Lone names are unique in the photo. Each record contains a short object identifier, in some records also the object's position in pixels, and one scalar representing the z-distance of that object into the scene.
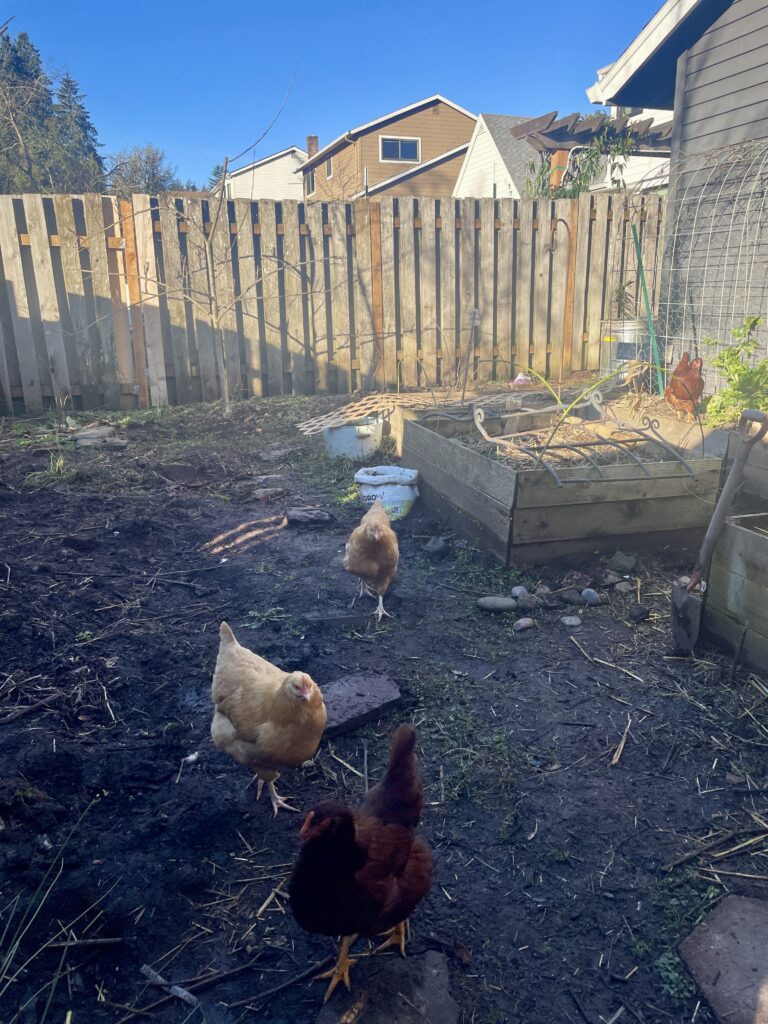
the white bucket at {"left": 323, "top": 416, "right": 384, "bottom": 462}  6.86
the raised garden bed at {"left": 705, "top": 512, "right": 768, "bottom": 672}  3.09
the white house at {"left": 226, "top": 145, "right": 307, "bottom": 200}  41.16
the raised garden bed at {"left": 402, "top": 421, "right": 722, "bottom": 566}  4.24
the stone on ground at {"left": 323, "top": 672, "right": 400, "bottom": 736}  3.03
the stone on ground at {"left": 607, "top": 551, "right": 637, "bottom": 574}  4.36
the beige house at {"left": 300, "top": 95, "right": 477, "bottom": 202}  30.70
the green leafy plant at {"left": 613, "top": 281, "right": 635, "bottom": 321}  9.43
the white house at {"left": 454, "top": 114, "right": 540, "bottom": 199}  24.75
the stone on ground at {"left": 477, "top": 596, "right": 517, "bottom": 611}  4.03
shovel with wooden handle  2.98
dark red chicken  1.82
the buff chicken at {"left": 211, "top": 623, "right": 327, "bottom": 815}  2.50
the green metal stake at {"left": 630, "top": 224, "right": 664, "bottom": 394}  7.14
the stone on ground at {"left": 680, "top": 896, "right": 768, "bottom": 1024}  1.85
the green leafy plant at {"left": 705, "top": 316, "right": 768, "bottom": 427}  5.03
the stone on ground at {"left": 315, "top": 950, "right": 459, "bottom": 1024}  1.85
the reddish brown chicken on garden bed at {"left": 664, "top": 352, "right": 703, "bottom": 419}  6.20
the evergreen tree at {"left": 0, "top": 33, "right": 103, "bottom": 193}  23.25
